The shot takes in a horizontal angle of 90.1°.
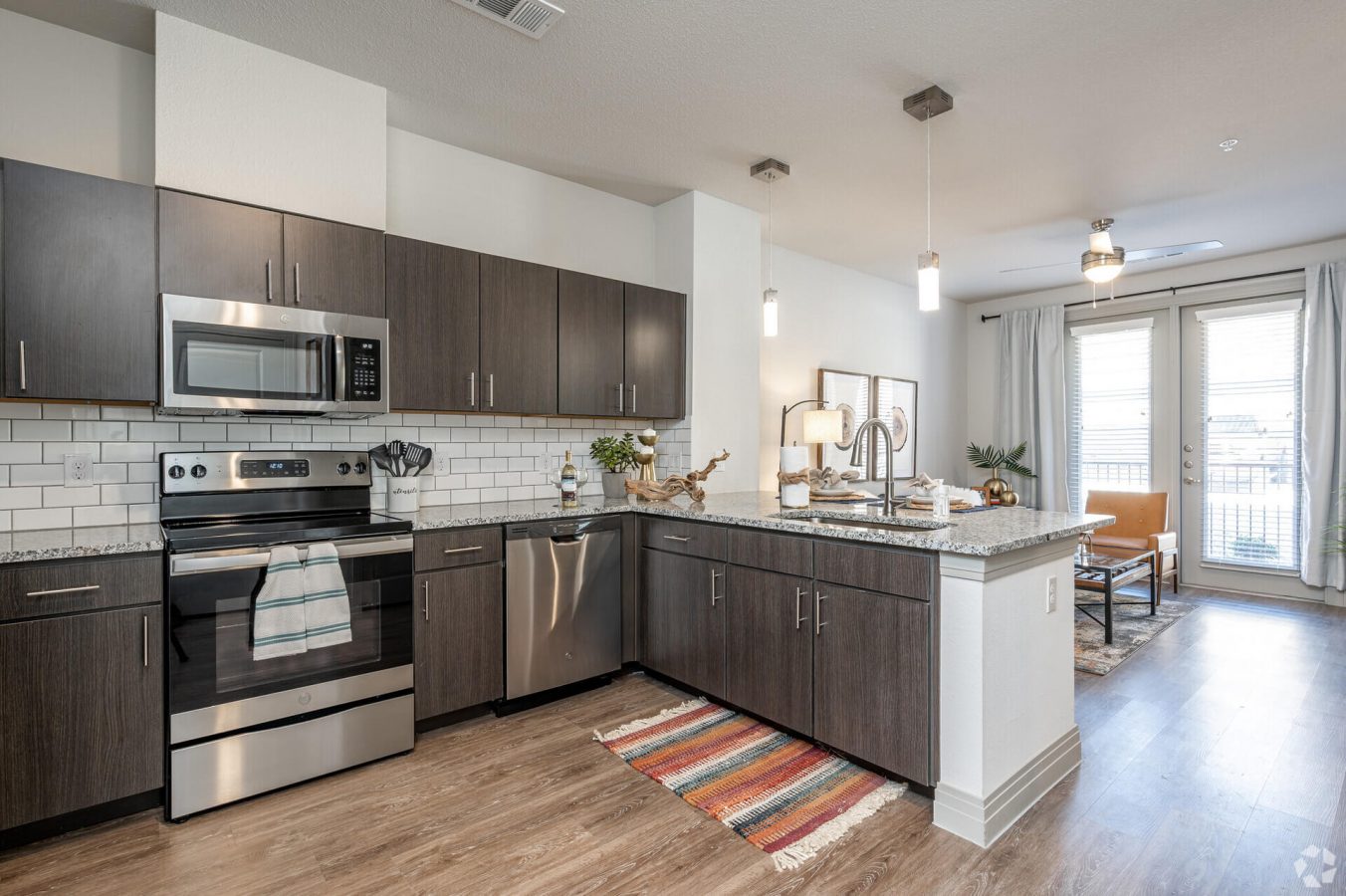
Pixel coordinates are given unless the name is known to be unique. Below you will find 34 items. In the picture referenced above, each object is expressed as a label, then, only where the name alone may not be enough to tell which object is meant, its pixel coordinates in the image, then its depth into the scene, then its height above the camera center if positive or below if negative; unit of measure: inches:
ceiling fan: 171.0 +48.1
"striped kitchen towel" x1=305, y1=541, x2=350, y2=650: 93.5 -21.9
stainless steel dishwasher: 118.6 -29.6
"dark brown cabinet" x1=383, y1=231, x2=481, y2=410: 115.4 +21.1
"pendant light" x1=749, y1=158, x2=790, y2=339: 139.9 +58.7
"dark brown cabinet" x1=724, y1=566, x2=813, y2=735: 103.0 -32.7
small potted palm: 247.3 -8.1
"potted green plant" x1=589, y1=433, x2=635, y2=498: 150.5 -3.3
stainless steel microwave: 92.9 +12.4
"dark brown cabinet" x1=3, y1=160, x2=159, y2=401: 83.0 +20.3
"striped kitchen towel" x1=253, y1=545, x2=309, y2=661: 90.1 -22.5
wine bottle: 134.3 -8.3
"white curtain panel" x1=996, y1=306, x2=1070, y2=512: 255.3 +17.8
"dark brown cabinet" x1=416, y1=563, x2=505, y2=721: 108.5 -32.7
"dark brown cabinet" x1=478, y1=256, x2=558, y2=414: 126.8 +20.6
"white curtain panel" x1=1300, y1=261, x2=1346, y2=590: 195.8 +6.4
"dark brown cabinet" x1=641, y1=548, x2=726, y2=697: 119.1 -32.8
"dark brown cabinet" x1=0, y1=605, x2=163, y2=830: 77.4 -32.3
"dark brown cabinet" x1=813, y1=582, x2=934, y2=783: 87.7 -32.7
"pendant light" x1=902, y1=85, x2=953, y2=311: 105.6 +57.4
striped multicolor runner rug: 84.6 -48.3
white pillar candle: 121.2 -4.5
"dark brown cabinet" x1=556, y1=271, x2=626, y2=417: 138.3 +20.6
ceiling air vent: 92.4 +60.4
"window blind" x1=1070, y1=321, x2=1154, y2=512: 238.8 +11.9
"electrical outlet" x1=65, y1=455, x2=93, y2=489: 97.3 -4.0
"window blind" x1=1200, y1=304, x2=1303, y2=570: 209.2 +2.0
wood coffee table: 161.5 -33.6
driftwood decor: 142.9 -9.6
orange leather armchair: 207.8 -26.8
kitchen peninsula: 82.8 -23.2
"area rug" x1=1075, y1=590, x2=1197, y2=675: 149.5 -48.3
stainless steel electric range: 86.7 -26.9
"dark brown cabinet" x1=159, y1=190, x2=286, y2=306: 93.3 +28.0
